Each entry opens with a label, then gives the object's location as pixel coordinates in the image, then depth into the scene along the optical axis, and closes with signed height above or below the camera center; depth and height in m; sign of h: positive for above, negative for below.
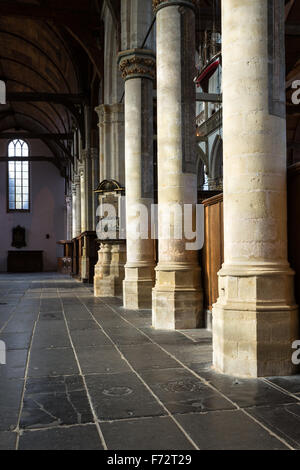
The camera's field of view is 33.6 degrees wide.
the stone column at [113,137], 13.92 +3.29
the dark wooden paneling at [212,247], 6.19 +0.07
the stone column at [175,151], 6.72 +1.41
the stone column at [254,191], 4.18 +0.53
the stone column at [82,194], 22.46 +2.74
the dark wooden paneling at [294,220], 4.40 +0.29
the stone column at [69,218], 33.03 +2.40
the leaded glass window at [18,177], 37.41 +5.80
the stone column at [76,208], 26.22 +2.52
